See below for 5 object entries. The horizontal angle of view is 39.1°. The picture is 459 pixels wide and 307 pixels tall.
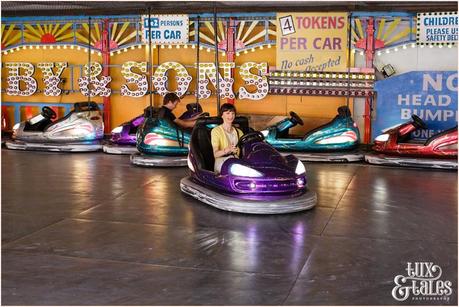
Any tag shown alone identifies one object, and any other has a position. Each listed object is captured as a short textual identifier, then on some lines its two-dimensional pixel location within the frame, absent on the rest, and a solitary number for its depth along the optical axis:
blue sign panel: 7.35
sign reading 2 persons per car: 8.22
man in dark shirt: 6.50
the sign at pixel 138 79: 8.05
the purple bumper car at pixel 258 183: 4.14
